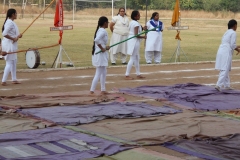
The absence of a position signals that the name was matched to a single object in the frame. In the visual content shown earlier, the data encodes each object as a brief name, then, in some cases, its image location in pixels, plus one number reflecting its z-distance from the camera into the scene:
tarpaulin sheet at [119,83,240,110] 10.89
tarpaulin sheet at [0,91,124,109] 10.42
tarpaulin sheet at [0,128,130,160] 6.87
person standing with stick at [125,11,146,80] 14.13
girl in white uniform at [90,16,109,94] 11.48
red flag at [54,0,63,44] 15.90
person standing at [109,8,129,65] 17.75
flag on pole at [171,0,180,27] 18.61
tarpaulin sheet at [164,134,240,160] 7.09
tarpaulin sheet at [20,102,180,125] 9.09
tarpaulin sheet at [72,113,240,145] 8.04
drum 15.65
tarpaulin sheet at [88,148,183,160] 6.89
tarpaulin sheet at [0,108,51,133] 8.43
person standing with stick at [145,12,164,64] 17.69
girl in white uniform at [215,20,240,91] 12.86
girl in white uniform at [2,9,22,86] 12.85
